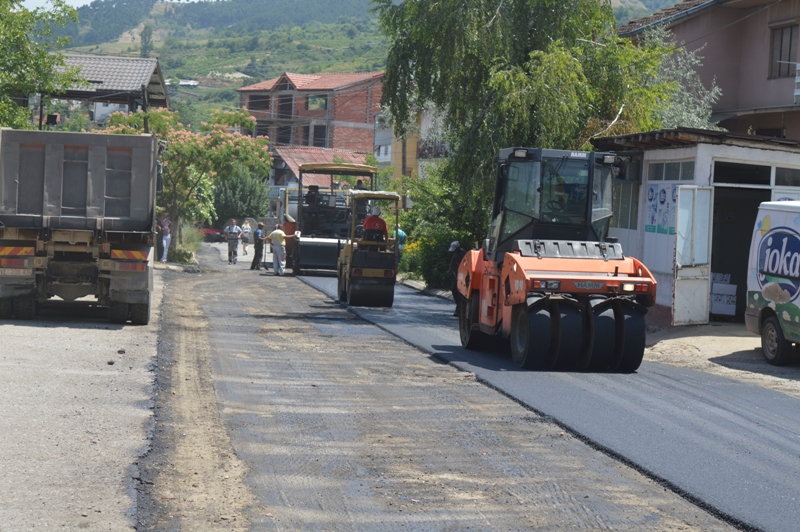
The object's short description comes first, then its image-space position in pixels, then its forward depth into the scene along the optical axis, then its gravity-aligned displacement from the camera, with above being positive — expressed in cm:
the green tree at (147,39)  16260 +2944
